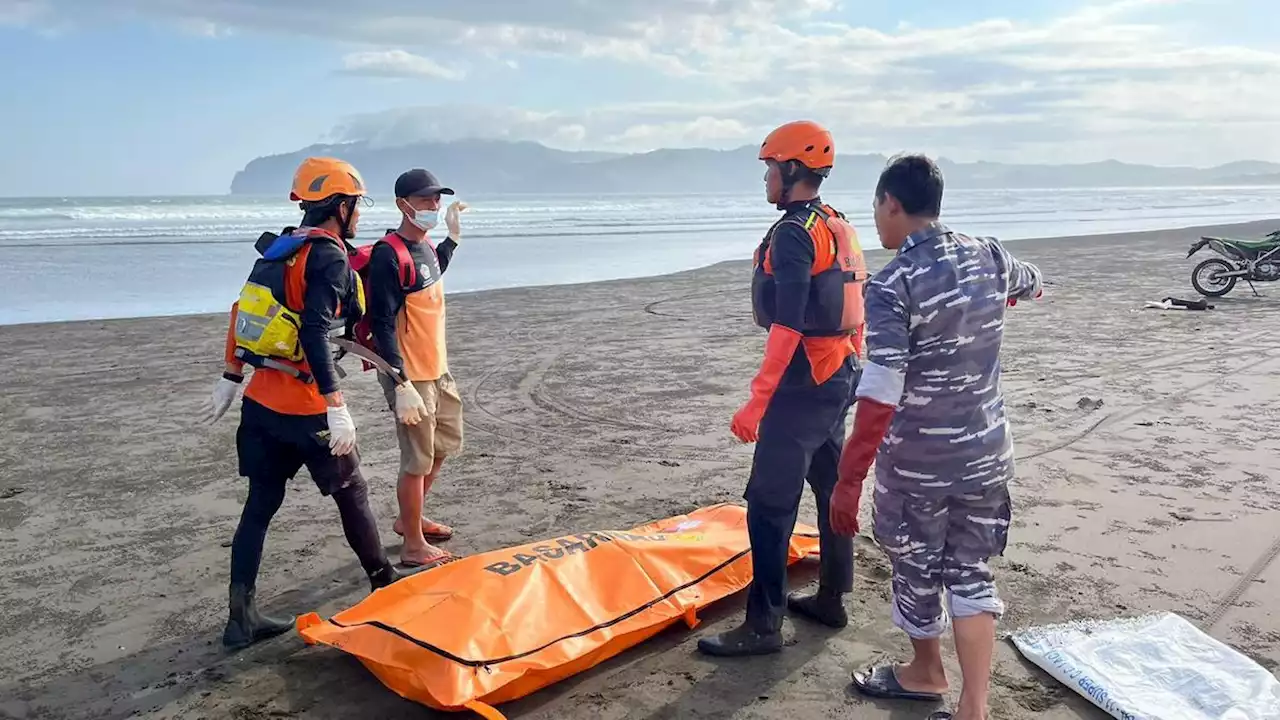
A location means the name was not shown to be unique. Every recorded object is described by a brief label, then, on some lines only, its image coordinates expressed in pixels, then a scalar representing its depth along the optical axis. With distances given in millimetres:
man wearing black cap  4285
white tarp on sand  3082
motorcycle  13125
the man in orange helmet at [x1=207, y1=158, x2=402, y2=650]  3580
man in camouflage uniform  2750
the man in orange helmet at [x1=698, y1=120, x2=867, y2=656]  3262
